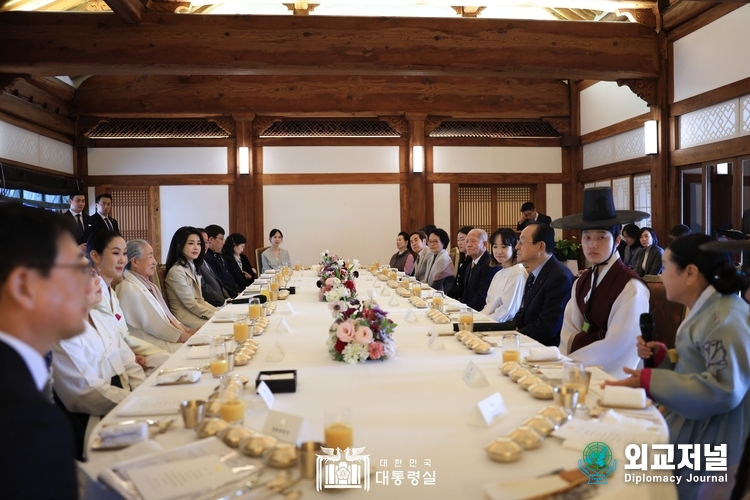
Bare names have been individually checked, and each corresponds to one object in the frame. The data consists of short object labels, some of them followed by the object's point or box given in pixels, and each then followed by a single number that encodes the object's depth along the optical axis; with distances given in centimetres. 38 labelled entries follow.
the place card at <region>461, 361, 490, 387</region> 190
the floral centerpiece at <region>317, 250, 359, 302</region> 370
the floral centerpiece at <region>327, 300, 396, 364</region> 220
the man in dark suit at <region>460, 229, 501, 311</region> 488
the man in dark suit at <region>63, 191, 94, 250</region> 654
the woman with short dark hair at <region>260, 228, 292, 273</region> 825
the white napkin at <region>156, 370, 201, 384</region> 201
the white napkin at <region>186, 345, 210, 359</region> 243
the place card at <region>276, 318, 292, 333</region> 299
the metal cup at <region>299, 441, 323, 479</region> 122
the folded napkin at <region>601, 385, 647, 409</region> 163
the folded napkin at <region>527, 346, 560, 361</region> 219
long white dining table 124
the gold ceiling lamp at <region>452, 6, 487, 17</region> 748
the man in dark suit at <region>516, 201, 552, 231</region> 762
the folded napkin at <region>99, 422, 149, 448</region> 141
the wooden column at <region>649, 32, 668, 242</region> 682
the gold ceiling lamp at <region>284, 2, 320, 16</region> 737
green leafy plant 730
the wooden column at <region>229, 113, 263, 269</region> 916
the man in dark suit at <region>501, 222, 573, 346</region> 328
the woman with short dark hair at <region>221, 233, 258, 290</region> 724
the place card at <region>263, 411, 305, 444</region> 138
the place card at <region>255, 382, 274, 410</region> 166
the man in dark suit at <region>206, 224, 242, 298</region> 639
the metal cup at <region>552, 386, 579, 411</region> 160
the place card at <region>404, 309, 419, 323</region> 328
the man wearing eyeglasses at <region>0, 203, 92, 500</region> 90
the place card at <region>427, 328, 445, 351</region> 252
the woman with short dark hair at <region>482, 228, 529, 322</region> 400
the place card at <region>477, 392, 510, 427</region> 152
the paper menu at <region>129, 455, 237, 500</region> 116
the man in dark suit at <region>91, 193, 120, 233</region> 737
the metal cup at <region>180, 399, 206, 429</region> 152
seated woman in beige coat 444
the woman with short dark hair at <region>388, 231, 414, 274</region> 773
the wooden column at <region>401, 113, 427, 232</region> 923
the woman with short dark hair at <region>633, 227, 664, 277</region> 653
